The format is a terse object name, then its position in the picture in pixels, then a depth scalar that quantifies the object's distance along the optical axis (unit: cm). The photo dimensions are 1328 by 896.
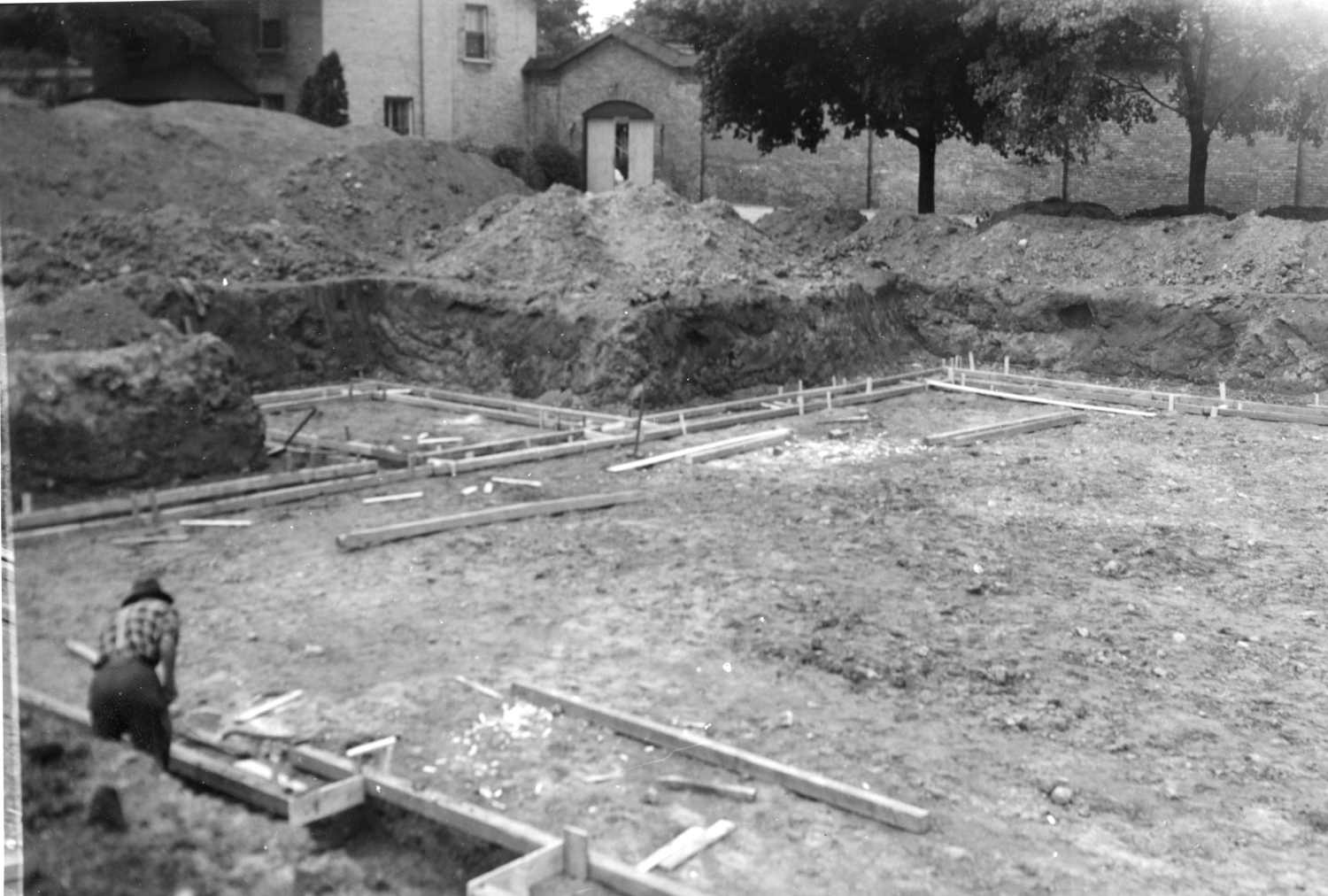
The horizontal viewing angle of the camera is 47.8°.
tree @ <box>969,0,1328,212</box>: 1706
